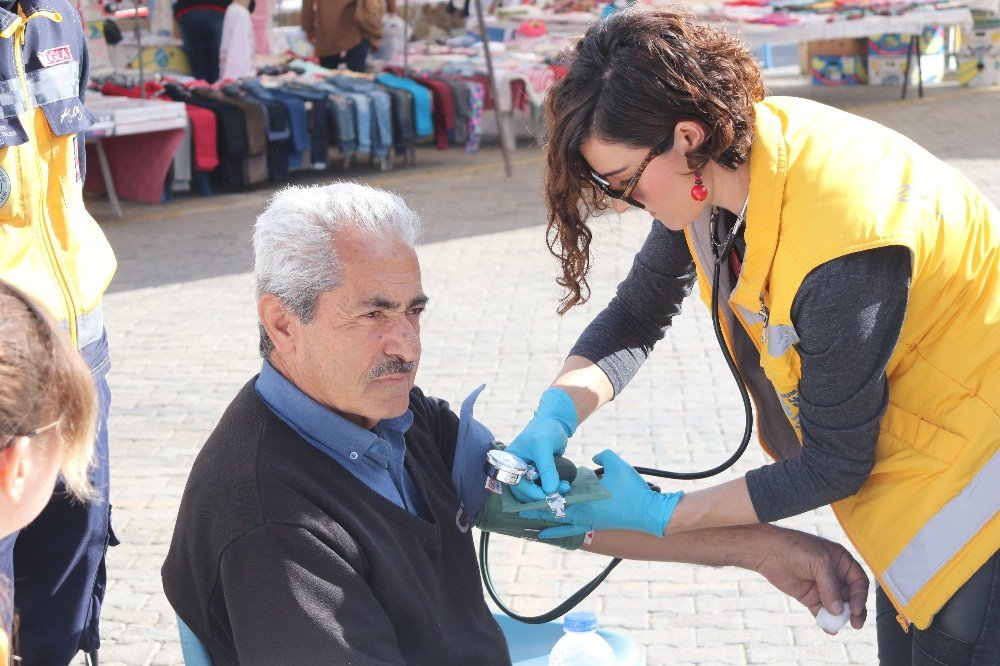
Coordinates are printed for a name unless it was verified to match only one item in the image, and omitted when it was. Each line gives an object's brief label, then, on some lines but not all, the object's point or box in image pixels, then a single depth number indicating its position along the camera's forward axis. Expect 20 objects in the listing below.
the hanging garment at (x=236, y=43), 10.77
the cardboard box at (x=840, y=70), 14.35
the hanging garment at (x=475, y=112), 10.52
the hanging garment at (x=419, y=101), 10.26
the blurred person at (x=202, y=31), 11.21
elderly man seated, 1.84
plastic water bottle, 2.05
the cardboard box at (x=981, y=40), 13.29
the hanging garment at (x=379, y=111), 9.98
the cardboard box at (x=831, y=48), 14.33
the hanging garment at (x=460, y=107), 10.46
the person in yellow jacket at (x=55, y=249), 2.42
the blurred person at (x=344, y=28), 11.58
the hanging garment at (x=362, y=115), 9.87
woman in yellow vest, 1.82
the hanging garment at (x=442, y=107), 10.41
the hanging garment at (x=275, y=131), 9.46
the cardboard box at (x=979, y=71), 13.48
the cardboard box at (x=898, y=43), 13.73
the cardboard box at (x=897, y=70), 13.87
